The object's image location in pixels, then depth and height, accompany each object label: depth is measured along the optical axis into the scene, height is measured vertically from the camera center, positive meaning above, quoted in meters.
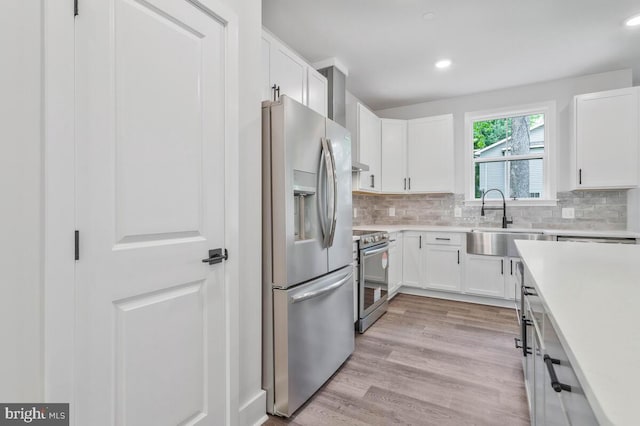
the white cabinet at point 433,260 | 3.91 -0.60
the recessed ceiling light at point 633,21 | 2.56 +1.59
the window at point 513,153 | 3.94 +0.81
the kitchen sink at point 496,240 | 3.54 -0.31
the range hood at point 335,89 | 3.21 +1.31
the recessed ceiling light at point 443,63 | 3.33 +1.62
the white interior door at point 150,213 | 1.06 +0.01
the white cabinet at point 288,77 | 2.27 +1.12
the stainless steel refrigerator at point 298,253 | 1.79 -0.24
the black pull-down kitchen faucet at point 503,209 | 3.99 +0.06
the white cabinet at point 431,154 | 4.28 +0.83
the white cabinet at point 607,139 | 3.24 +0.79
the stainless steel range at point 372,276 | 2.93 -0.62
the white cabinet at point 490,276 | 3.62 -0.74
